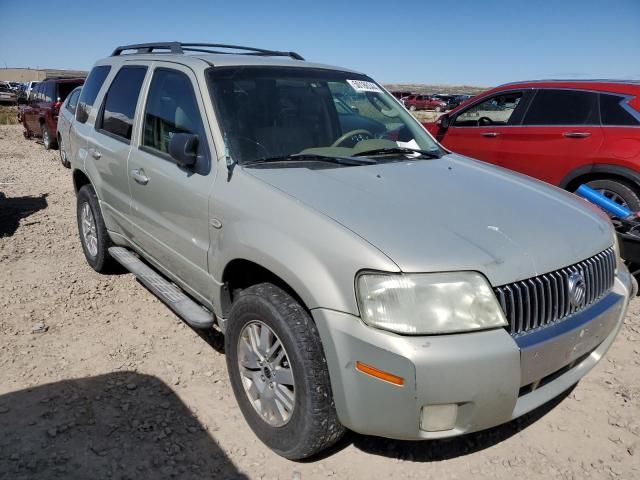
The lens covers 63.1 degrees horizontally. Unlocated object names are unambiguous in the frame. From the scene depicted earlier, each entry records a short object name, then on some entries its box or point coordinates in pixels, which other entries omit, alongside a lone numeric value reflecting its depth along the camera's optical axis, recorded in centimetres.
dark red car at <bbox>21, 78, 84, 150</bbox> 1354
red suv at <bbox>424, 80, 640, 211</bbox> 561
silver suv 204
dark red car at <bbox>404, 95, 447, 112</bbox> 4440
